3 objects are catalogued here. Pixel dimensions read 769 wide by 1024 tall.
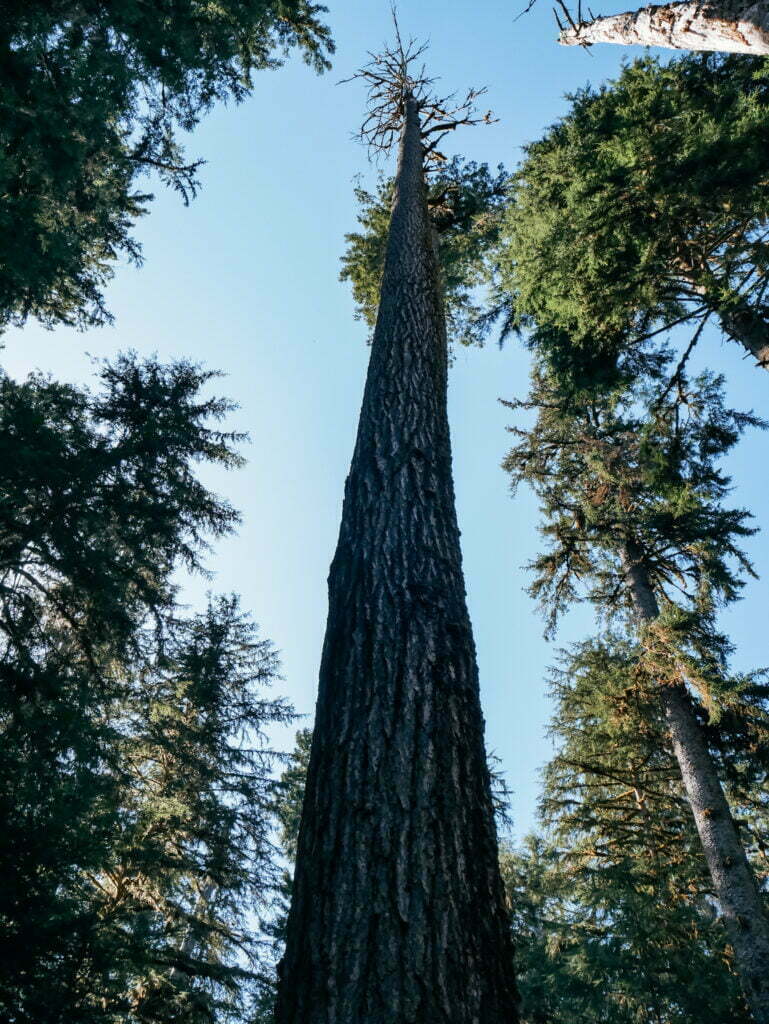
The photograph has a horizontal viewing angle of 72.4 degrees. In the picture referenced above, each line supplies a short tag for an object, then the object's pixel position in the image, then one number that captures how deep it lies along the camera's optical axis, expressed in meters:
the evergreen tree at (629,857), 8.08
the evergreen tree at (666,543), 6.99
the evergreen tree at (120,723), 5.32
